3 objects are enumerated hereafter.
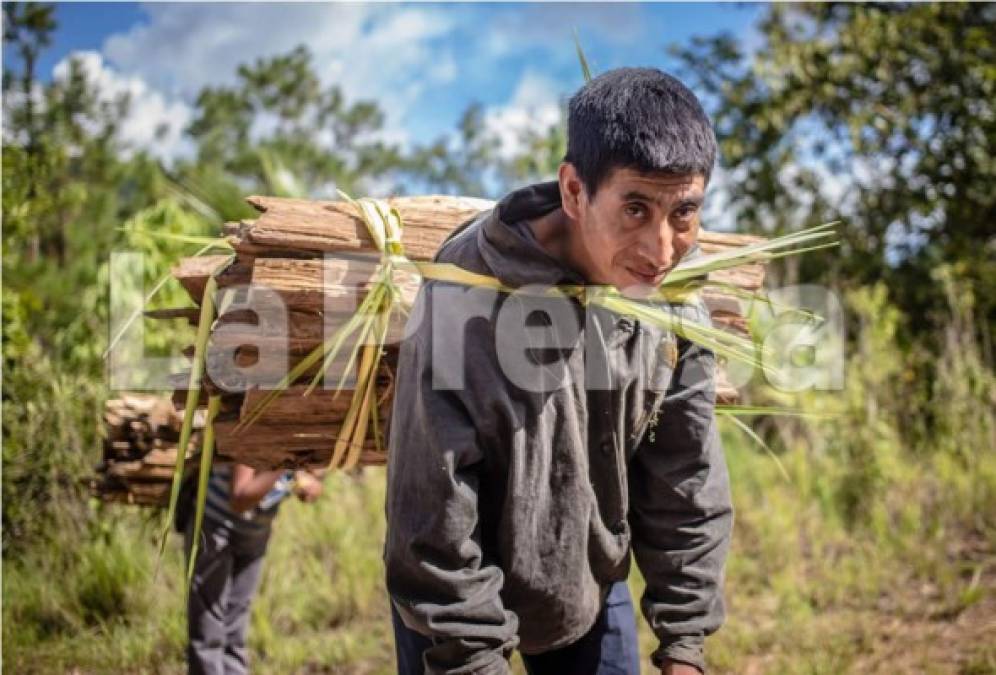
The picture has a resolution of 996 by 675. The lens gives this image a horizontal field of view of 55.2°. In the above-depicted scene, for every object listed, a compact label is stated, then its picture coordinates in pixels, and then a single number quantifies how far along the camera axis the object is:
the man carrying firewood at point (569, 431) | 1.54
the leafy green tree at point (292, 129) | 20.72
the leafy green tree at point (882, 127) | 6.70
